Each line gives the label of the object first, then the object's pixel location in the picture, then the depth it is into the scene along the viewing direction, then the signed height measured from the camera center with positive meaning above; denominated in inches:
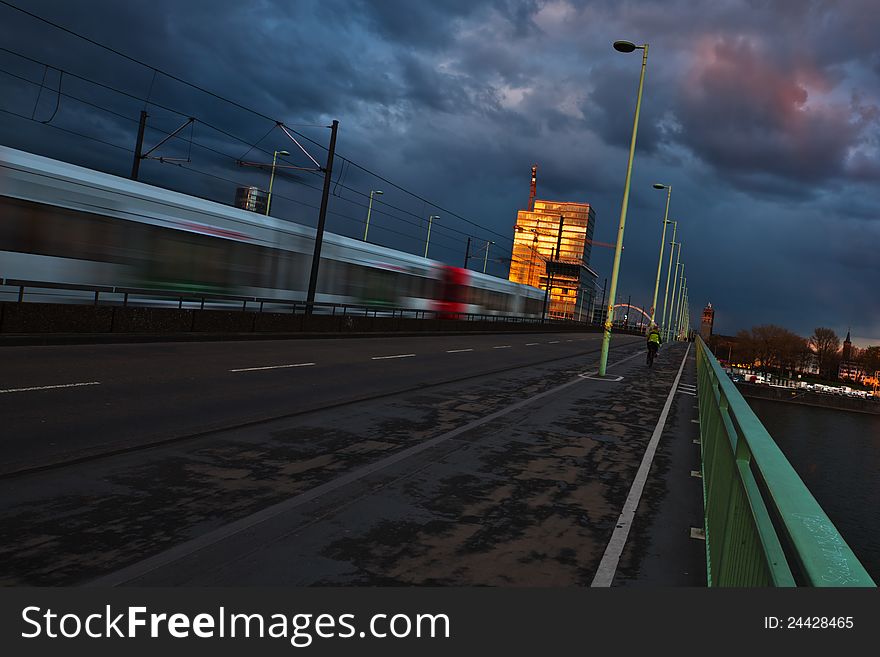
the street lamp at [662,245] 2032.6 +355.3
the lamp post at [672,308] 3395.7 +233.7
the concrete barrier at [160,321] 609.3 -41.3
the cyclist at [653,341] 966.9 +13.6
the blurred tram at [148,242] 666.2 +55.5
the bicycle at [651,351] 1005.4 -2.1
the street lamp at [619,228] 795.1 +155.0
